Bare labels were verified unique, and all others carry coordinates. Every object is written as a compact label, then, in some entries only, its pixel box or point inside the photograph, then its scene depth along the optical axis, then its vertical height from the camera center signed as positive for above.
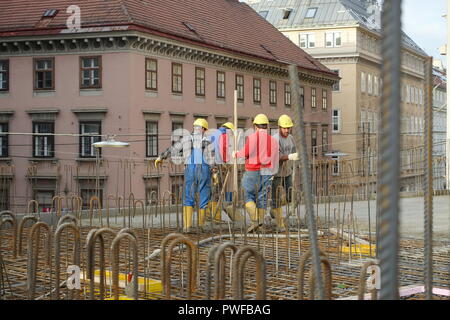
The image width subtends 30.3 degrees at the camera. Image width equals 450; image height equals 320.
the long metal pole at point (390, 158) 1.89 +0.05
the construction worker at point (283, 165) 11.21 +0.19
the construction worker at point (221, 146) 11.47 +0.45
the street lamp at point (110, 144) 20.00 +0.87
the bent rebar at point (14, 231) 8.36 -0.53
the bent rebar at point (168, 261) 5.17 -0.51
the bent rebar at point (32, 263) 5.47 -0.56
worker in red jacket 11.03 +0.22
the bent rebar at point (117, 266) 4.90 -0.52
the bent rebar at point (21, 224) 7.75 -0.42
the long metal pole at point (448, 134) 20.06 +1.29
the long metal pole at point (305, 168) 2.93 +0.04
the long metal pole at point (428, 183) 3.49 -0.02
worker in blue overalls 11.28 +0.15
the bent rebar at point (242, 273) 4.20 -0.48
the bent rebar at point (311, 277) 4.41 -0.53
